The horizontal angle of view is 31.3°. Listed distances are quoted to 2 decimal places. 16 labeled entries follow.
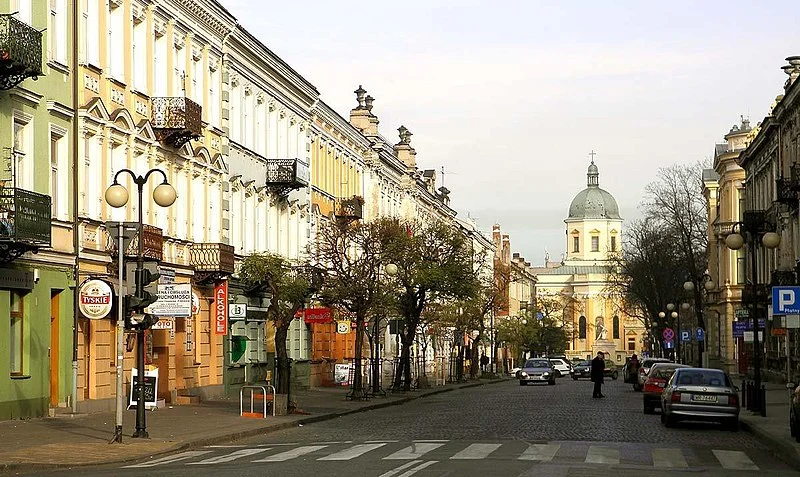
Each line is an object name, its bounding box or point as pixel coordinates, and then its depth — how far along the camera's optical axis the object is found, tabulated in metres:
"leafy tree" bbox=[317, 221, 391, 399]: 50.06
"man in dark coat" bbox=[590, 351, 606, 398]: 53.40
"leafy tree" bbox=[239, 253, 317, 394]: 39.91
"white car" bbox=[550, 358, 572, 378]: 111.31
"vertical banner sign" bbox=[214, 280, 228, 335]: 46.62
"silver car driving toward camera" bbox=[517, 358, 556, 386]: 77.50
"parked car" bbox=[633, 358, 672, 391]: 58.06
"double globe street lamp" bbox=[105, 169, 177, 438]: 25.97
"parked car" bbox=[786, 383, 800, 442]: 25.87
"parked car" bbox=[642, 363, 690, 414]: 39.69
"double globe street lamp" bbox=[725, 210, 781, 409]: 36.25
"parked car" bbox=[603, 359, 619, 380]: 102.69
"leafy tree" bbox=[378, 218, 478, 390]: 56.34
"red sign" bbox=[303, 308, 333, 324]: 54.22
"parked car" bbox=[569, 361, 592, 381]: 100.00
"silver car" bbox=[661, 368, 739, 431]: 31.89
